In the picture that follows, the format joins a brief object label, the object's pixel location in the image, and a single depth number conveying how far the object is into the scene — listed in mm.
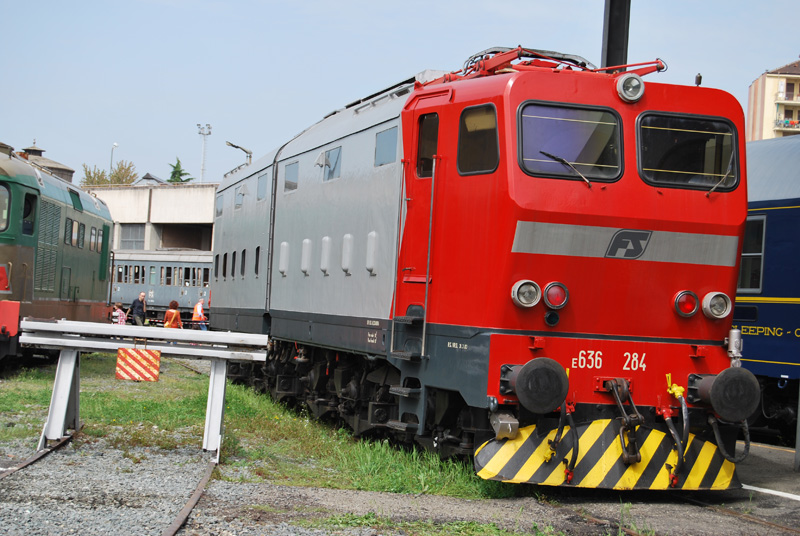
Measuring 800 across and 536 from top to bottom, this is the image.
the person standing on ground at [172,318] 25125
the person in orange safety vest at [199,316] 35531
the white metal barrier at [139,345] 9273
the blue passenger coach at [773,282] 11977
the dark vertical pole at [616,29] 13102
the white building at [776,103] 79000
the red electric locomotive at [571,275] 7965
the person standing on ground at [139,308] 32438
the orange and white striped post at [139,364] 9305
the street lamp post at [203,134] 71075
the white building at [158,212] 55875
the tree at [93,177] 86938
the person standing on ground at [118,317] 35309
